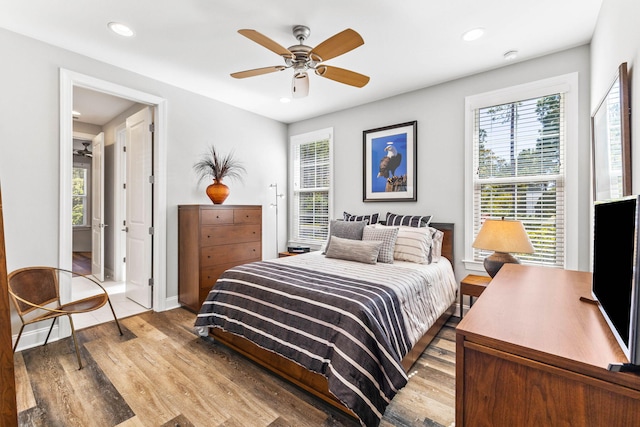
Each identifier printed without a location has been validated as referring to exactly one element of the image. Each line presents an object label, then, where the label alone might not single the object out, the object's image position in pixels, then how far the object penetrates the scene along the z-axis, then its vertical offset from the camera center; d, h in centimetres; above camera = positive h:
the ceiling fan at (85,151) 584 +119
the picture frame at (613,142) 146 +41
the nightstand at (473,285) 269 -70
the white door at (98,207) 463 +5
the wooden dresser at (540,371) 74 -45
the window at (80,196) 619 +31
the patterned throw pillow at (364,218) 386 -10
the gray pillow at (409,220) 341 -11
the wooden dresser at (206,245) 332 -42
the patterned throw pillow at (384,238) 300 -29
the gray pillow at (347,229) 336 -22
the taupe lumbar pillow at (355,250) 294 -41
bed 166 -78
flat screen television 70 -19
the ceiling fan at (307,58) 197 +114
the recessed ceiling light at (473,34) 238 +149
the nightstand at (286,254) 437 -66
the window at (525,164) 273 +47
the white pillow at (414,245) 297 -36
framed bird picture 366 +63
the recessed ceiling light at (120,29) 233 +150
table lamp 237 -25
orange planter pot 364 +23
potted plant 366 +54
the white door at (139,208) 345 +3
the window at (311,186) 461 +41
